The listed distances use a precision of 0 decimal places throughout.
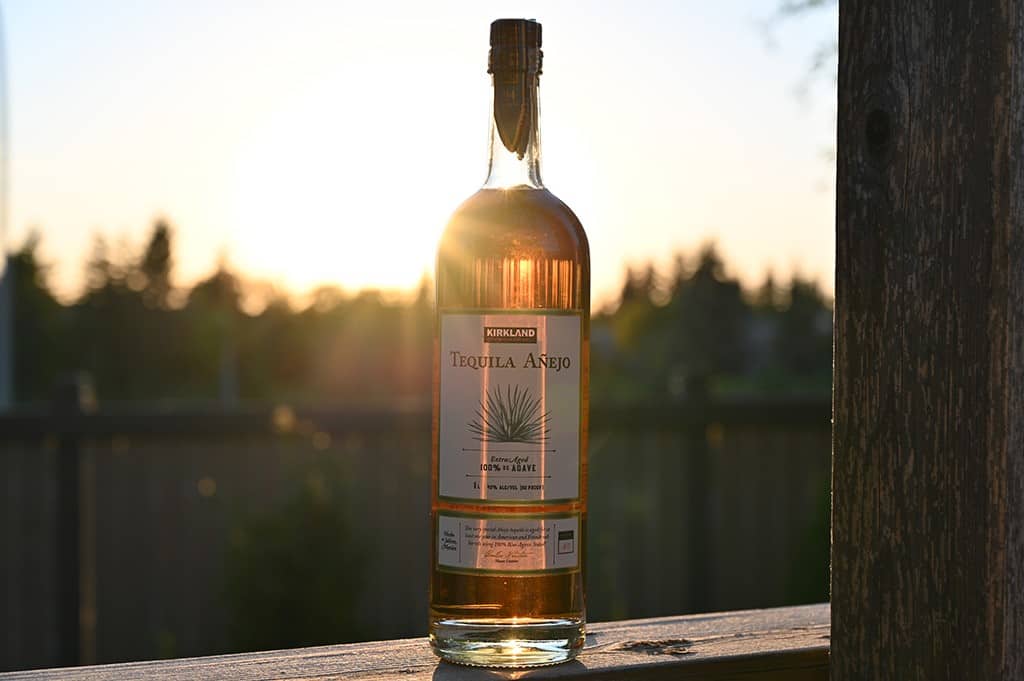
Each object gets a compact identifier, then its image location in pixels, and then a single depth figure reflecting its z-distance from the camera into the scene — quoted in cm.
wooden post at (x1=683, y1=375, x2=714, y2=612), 543
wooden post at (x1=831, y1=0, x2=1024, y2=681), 92
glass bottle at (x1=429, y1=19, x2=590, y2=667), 103
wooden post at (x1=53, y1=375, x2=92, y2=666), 475
